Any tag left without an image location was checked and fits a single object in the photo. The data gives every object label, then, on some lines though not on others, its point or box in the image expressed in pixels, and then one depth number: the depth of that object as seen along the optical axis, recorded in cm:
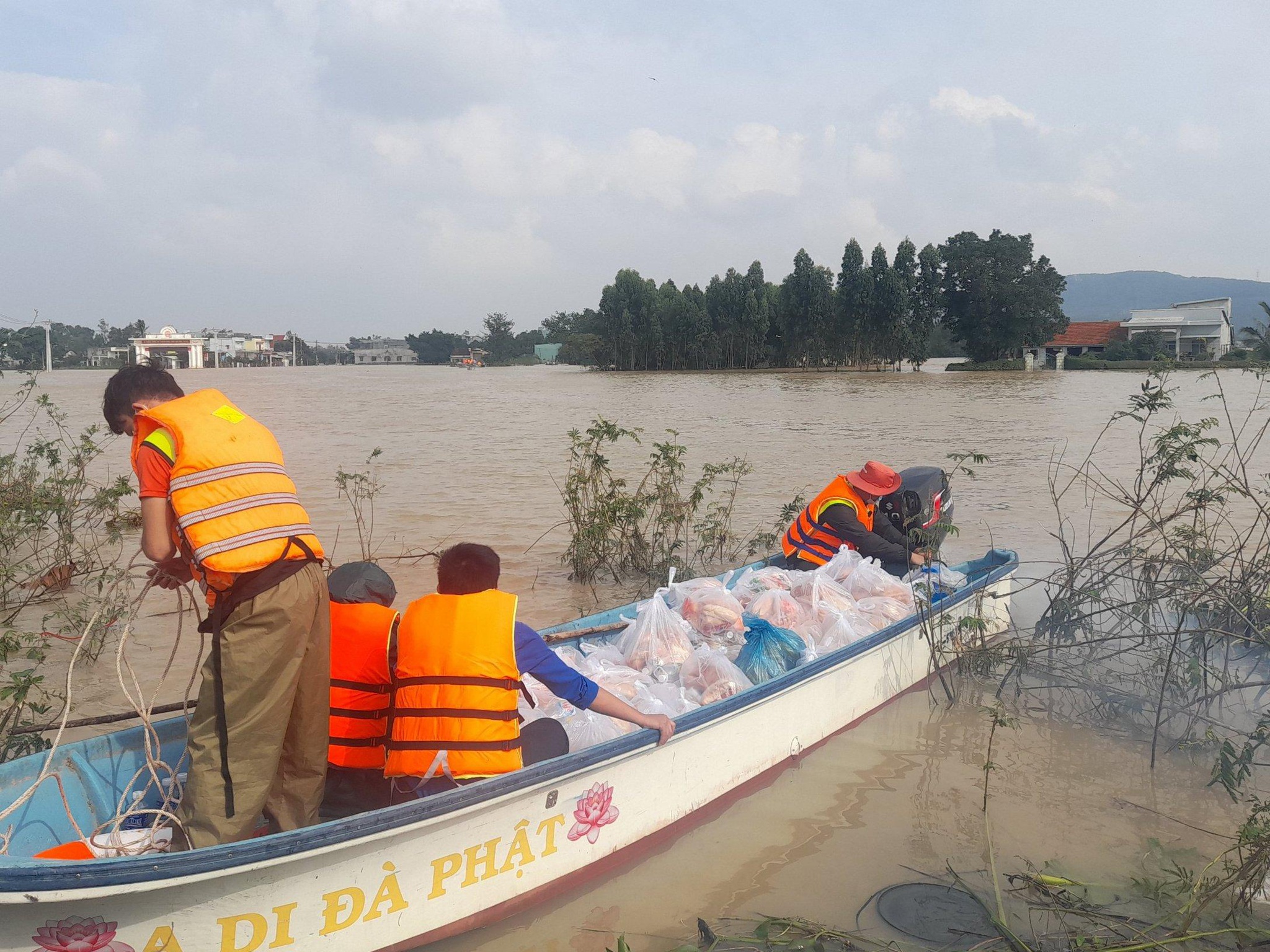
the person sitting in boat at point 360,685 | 328
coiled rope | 280
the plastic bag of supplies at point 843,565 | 590
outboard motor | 654
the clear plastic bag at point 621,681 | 430
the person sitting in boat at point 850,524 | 627
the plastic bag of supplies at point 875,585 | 569
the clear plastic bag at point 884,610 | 545
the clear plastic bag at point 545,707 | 414
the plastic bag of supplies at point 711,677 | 445
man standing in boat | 270
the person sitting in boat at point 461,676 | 306
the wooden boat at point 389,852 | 253
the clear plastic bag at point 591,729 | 391
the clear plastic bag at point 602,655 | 460
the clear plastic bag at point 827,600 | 531
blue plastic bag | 469
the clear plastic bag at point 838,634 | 505
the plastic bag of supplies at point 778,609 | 525
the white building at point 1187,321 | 5672
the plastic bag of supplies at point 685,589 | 530
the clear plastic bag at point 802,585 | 557
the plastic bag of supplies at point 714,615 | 507
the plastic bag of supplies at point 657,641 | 468
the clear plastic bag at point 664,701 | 411
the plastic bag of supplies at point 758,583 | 559
